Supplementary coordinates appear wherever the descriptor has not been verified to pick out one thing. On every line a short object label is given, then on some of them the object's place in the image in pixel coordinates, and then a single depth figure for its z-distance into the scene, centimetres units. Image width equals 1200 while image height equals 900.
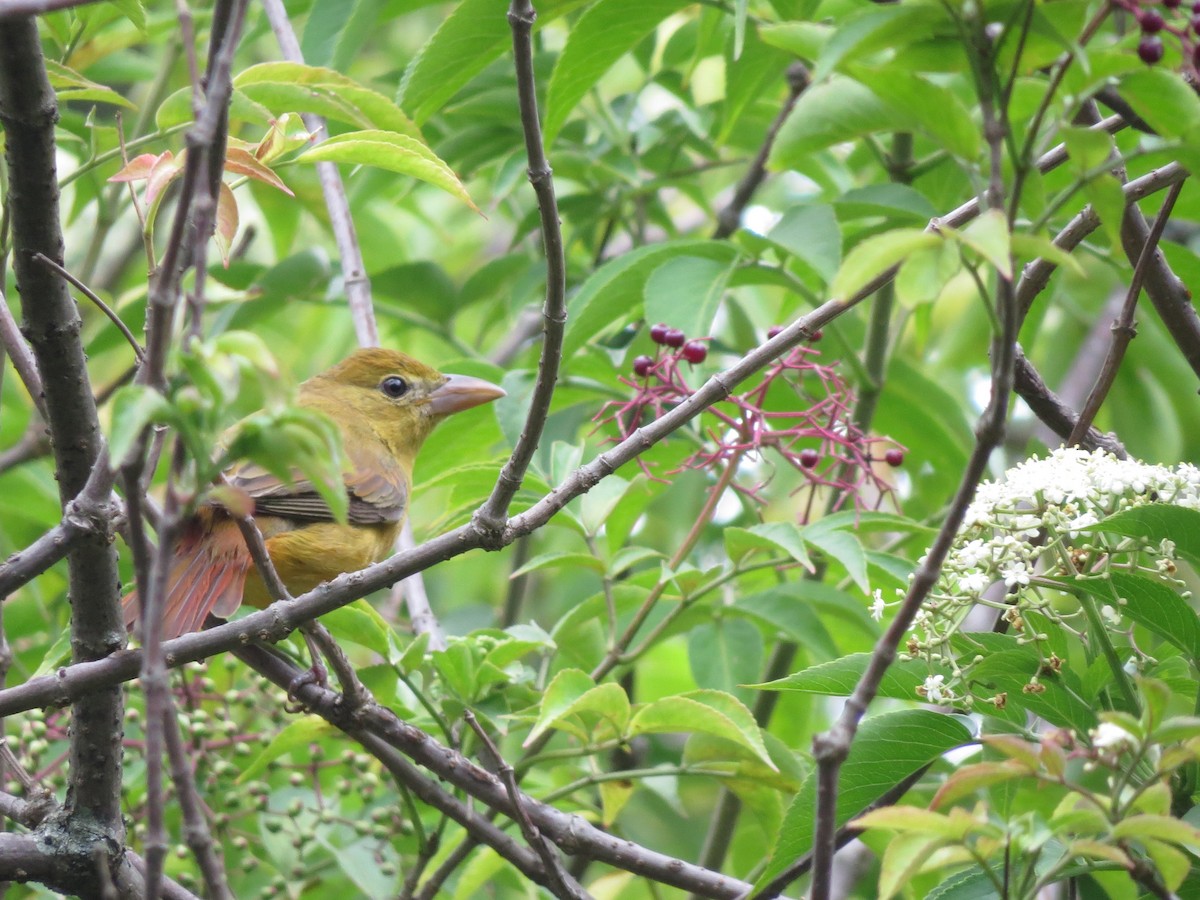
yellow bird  781
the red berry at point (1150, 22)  359
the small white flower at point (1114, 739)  366
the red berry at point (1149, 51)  367
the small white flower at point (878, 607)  516
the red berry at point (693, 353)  696
